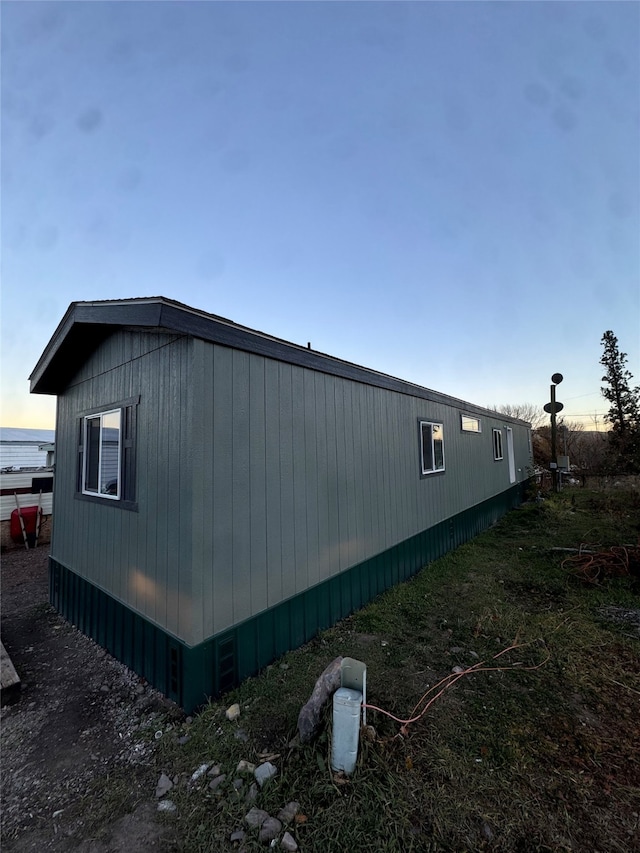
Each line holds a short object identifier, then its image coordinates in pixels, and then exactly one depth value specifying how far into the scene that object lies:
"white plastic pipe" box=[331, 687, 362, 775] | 1.89
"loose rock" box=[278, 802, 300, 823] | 1.74
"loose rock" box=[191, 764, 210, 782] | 2.04
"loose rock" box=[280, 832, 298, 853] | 1.60
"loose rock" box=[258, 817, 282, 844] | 1.66
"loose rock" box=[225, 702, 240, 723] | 2.47
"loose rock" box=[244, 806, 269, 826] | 1.73
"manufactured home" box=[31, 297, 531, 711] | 2.69
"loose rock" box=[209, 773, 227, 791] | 1.96
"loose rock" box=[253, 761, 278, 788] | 1.96
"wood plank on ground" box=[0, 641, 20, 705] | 2.87
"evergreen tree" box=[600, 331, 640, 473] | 13.99
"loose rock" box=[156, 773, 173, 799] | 1.96
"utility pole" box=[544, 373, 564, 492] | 13.18
